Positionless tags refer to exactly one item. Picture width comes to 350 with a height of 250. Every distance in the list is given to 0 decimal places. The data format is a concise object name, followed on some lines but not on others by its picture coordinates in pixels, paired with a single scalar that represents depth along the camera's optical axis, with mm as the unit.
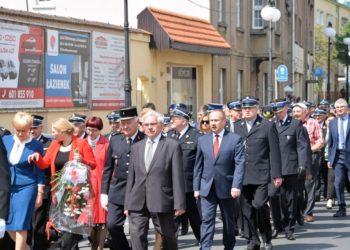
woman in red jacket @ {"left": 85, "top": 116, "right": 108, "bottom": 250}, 10609
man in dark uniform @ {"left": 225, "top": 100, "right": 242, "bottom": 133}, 13789
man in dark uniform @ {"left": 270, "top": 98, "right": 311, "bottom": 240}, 13305
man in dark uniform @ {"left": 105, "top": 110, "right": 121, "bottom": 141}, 12019
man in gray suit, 9281
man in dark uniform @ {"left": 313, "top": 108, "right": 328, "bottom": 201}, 17766
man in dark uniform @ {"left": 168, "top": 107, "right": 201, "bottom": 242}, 12227
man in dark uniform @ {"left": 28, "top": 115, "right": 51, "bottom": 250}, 10828
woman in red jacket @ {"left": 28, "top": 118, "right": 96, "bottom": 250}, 10016
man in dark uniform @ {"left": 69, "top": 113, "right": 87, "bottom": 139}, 11414
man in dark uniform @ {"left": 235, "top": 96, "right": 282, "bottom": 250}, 11711
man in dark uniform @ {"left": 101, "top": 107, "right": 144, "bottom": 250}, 10023
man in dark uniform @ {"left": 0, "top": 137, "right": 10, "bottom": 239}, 6612
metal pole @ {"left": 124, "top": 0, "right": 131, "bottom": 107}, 20922
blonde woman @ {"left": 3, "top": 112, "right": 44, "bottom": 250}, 9695
